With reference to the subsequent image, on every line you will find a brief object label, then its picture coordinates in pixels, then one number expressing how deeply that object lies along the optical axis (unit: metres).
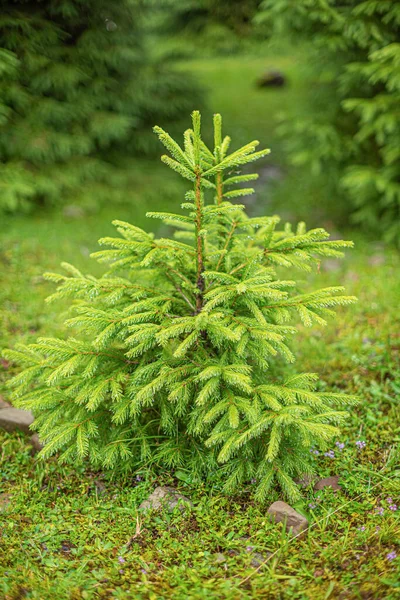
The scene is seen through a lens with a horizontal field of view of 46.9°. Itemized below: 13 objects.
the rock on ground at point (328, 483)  2.93
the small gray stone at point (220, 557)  2.47
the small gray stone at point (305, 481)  2.93
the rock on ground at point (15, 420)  3.52
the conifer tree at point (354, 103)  5.62
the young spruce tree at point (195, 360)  2.62
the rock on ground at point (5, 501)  2.91
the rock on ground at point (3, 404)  3.82
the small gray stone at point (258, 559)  2.46
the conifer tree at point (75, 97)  6.55
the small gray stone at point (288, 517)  2.58
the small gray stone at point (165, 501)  2.82
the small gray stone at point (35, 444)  3.34
